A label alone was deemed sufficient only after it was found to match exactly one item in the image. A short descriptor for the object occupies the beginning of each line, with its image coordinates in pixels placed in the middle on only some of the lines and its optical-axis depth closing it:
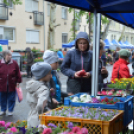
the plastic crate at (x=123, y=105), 3.19
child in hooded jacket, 3.27
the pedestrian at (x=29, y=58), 15.70
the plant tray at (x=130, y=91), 3.93
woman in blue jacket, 4.45
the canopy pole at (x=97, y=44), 4.20
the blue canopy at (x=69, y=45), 24.45
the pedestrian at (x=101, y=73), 4.69
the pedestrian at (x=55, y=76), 4.17
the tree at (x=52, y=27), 22.20
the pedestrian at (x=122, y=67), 5.40
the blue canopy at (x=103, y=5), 3.92
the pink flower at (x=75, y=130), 2.52
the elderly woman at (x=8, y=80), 7.16
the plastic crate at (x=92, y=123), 2.72
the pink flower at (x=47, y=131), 2.47
